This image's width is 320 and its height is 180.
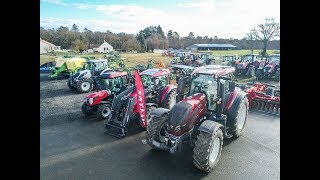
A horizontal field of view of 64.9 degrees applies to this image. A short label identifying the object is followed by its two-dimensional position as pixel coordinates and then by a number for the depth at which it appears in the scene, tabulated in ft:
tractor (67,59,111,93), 26.05
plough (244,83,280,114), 19.07
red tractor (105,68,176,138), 16.25
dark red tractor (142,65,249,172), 11.50
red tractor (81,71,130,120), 20.03
